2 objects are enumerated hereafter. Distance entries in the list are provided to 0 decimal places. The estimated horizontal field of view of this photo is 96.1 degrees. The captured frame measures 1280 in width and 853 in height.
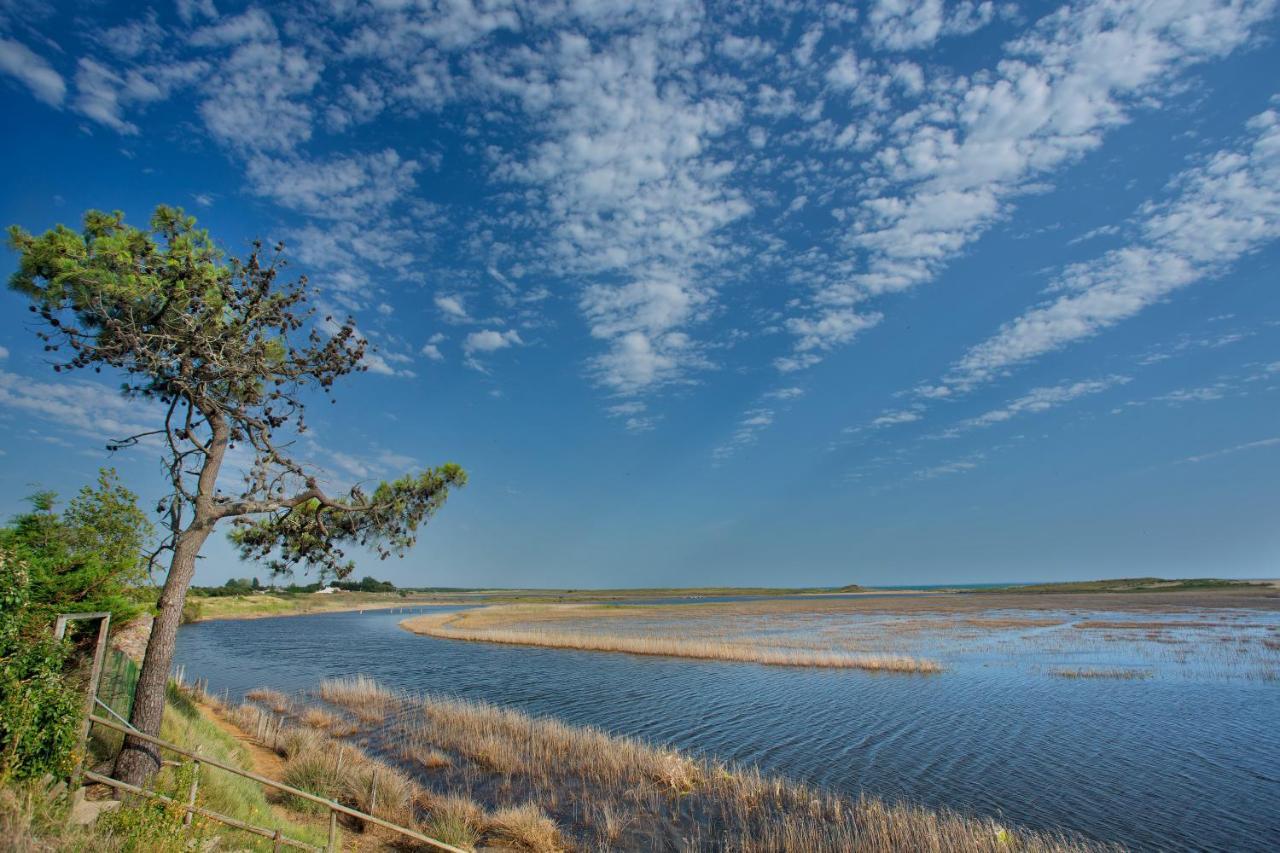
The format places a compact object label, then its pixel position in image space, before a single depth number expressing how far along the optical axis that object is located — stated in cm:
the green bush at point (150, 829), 664
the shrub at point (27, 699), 672
